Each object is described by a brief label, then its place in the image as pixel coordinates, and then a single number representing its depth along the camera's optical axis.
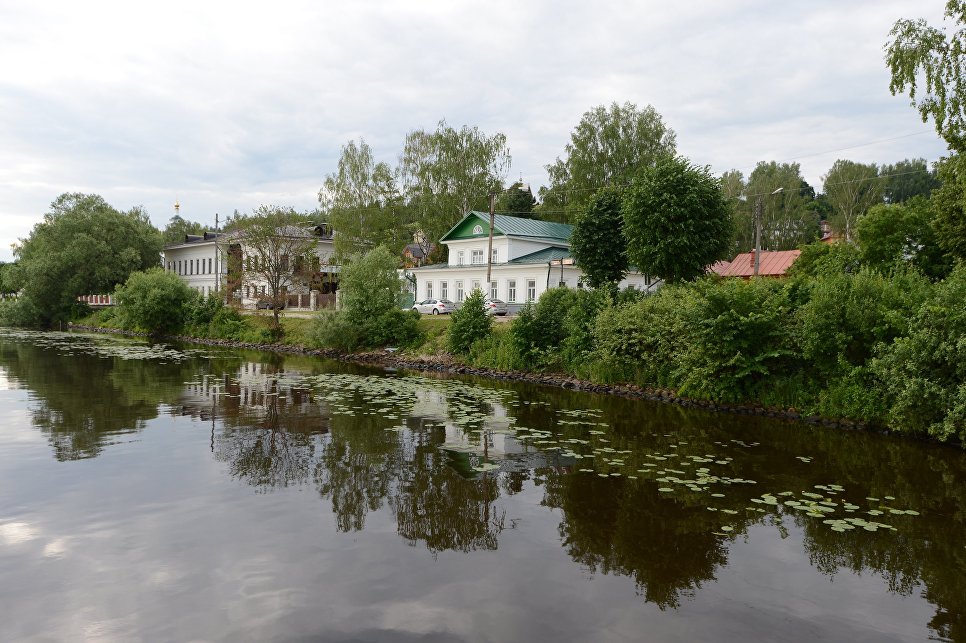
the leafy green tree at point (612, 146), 54.22
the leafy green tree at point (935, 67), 19.19
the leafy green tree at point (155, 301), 50.50
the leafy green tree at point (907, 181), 75.38
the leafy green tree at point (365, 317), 36.88
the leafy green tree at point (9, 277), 62.71
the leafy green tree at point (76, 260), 60.34
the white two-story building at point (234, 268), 48.69
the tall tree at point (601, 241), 38.22
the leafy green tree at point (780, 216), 64.44
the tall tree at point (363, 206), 57.59
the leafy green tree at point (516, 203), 61.62
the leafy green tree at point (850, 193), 57.94
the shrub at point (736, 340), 19.84
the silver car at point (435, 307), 43.62
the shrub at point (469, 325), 32.38
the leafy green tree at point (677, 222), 30.44
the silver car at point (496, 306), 40.22
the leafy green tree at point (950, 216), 22.62
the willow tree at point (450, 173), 56.97
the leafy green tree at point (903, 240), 25.64
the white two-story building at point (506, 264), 44.59
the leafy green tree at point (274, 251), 47.19
